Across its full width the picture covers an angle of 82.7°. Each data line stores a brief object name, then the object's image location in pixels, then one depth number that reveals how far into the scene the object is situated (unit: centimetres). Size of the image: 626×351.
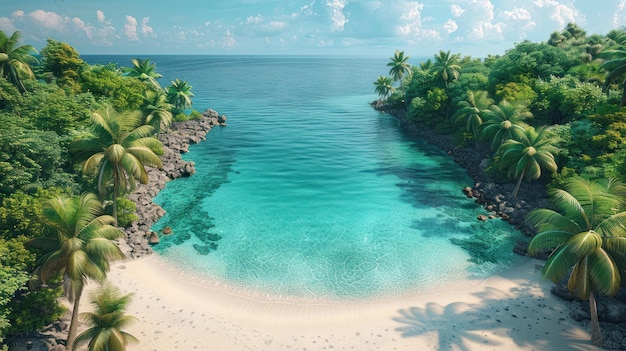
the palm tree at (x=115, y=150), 2905
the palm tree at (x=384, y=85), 11012
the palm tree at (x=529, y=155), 3825
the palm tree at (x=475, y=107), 5572
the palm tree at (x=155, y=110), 5741
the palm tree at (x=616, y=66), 4109
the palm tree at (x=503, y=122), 4438
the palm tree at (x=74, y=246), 1866
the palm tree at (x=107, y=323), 1730
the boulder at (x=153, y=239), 3434
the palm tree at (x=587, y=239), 1853
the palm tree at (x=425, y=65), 9042
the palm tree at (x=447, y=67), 7406
